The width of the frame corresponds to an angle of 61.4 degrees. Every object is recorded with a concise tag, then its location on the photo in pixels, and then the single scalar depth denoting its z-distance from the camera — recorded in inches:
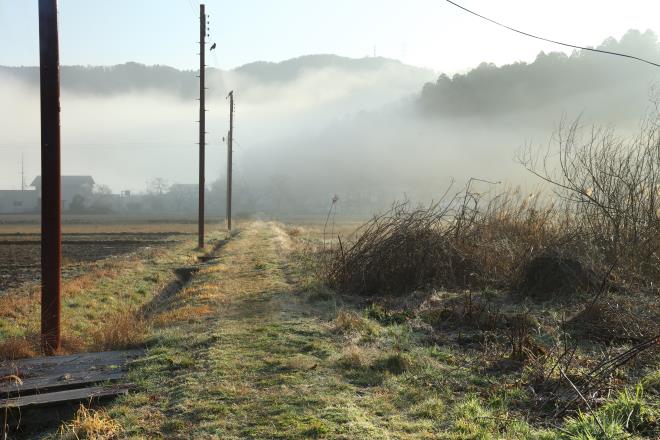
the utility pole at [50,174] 312.0
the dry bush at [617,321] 277.1
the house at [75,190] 4237.2
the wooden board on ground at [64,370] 237.6
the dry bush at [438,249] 460.1
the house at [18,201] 4330.7
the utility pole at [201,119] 1037.2
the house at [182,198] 4736.7
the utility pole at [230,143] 1684.3
